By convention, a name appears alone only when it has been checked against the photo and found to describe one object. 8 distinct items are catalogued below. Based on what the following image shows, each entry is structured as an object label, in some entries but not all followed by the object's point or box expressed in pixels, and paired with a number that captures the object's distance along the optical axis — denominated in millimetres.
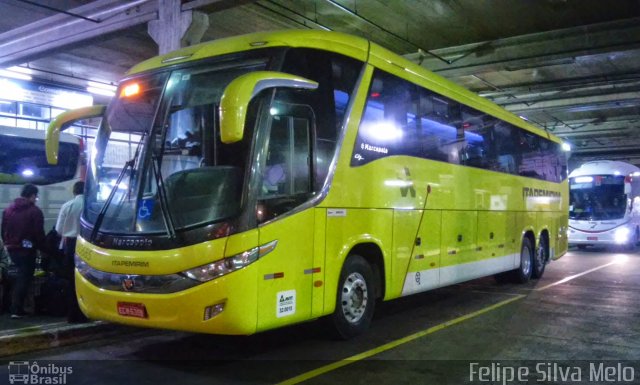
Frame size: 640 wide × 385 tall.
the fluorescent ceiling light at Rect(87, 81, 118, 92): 18972
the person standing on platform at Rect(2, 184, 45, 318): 7891
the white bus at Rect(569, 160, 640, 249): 23484
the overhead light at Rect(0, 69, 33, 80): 16856
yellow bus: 5340
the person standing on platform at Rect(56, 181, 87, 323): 7768
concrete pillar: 10359
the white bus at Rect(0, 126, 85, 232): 14430
